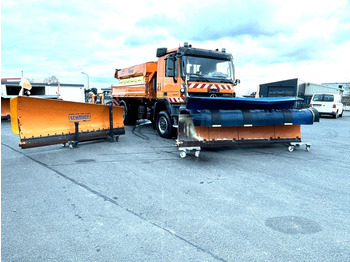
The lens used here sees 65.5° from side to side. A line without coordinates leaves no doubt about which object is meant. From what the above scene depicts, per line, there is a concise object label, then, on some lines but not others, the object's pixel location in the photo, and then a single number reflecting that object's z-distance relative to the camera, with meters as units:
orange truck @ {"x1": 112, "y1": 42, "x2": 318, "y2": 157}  6.20
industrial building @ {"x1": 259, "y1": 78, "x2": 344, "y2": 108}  28.84
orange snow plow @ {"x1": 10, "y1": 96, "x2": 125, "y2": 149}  6.13
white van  18.88
